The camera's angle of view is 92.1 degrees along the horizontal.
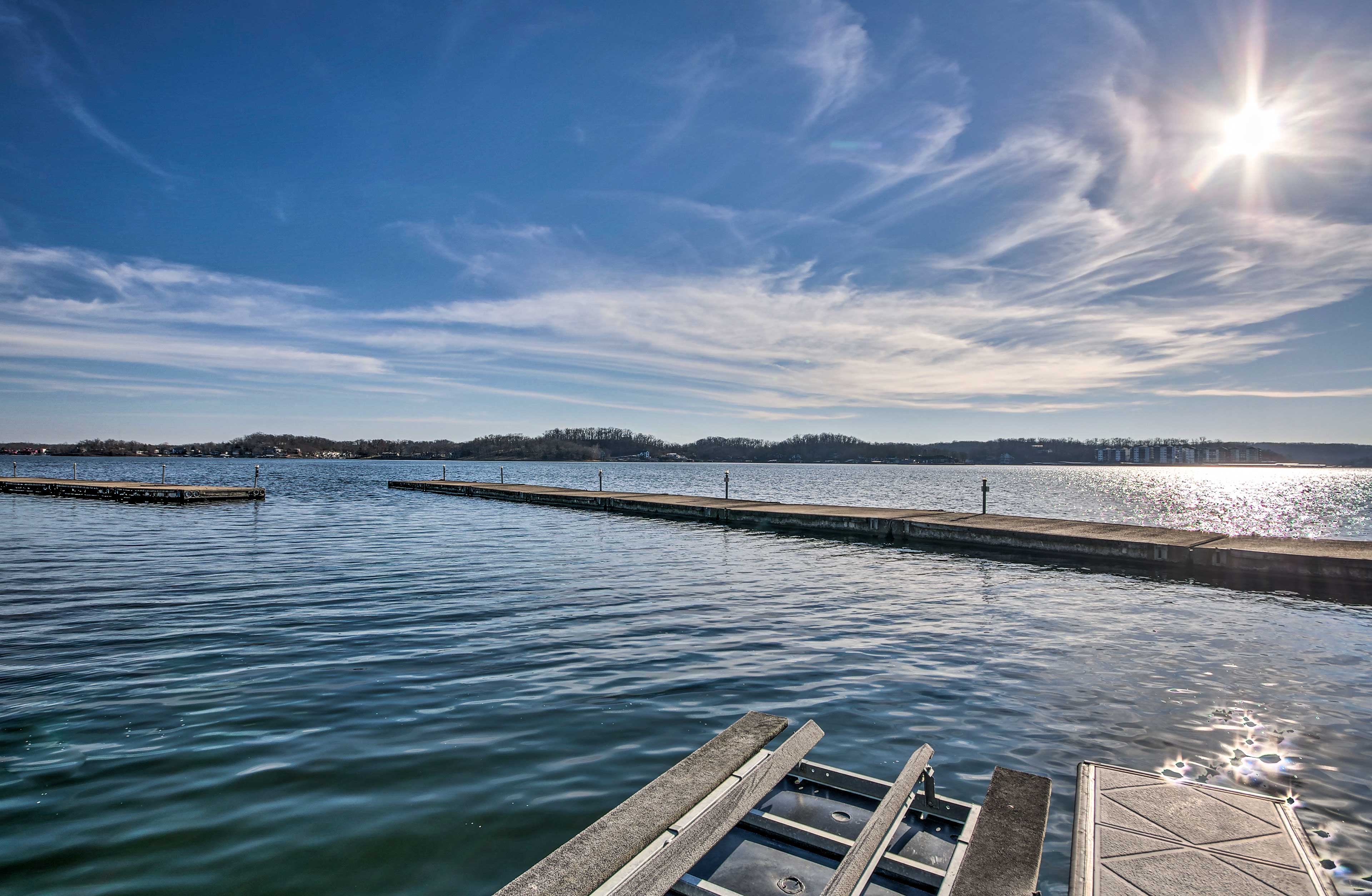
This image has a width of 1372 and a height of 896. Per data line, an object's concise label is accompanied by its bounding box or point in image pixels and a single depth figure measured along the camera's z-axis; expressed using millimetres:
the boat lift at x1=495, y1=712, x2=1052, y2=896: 3188
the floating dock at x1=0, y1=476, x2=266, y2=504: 39406
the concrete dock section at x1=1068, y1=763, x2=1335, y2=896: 3293
